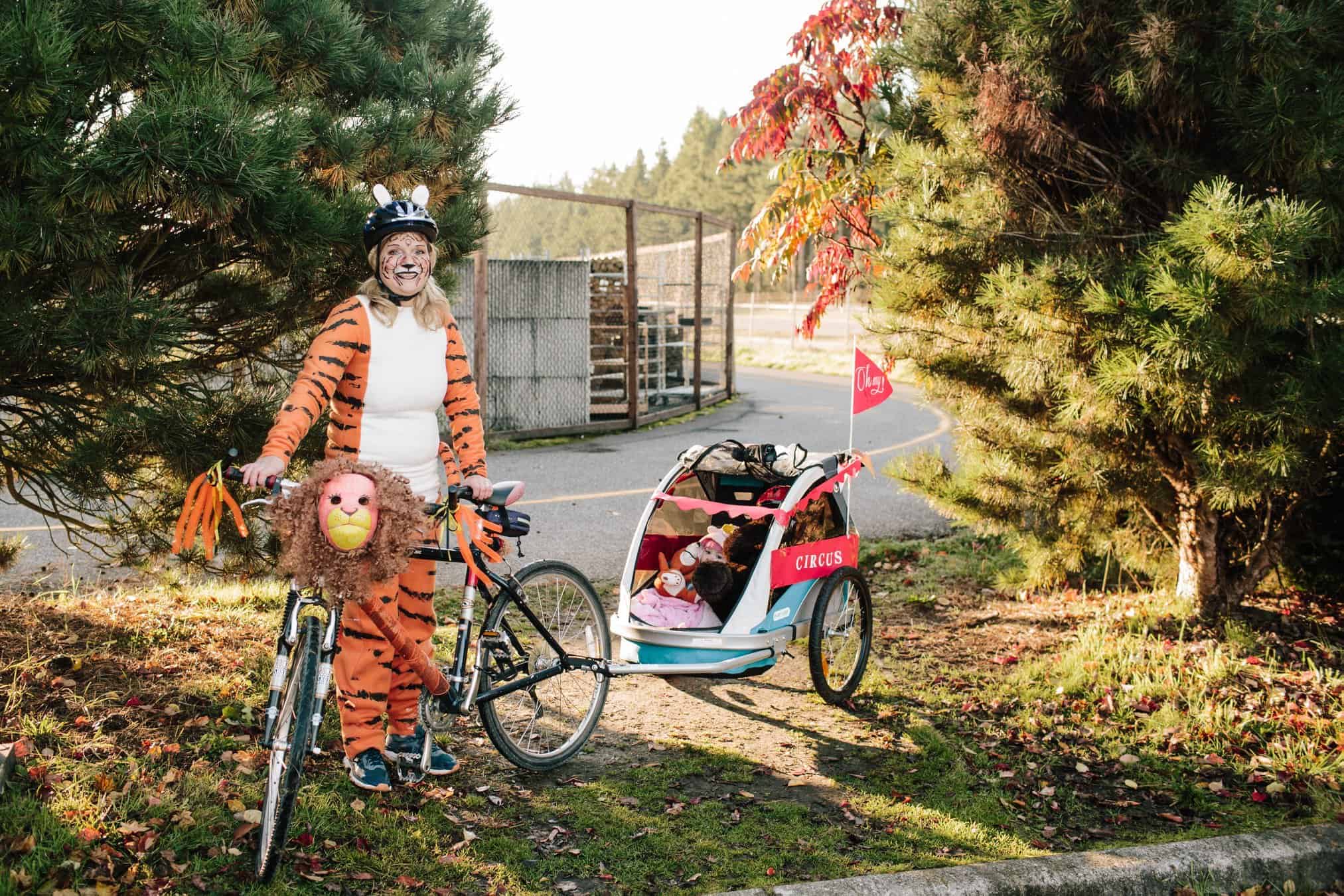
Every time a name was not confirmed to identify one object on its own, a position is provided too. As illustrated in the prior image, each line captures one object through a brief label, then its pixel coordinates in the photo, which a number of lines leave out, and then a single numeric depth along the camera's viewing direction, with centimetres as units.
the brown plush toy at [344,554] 353
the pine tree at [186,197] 367
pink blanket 521
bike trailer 498
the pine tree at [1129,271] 502
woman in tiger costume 400
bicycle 352
